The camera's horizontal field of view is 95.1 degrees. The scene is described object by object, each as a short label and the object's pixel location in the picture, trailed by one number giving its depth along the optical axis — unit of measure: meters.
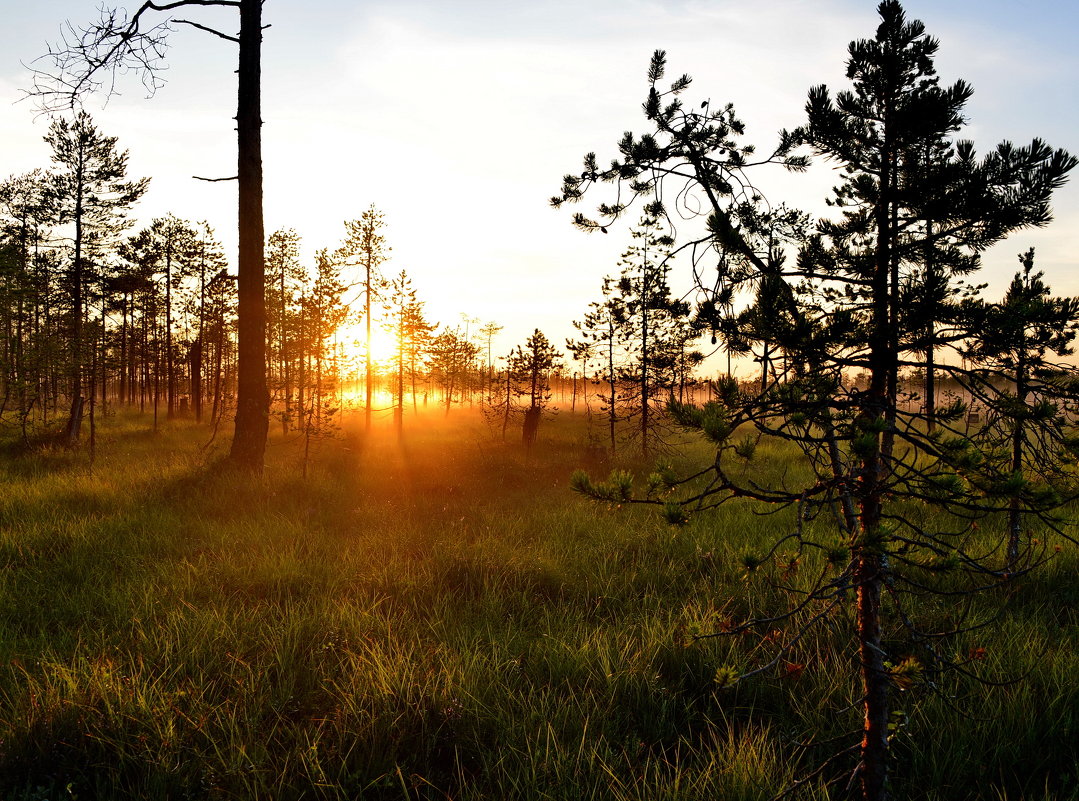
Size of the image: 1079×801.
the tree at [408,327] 27.77
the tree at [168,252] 25.48
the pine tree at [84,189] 16.06
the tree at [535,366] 20.05
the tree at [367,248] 21.69
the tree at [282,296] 17.13
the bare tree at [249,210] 8.08
